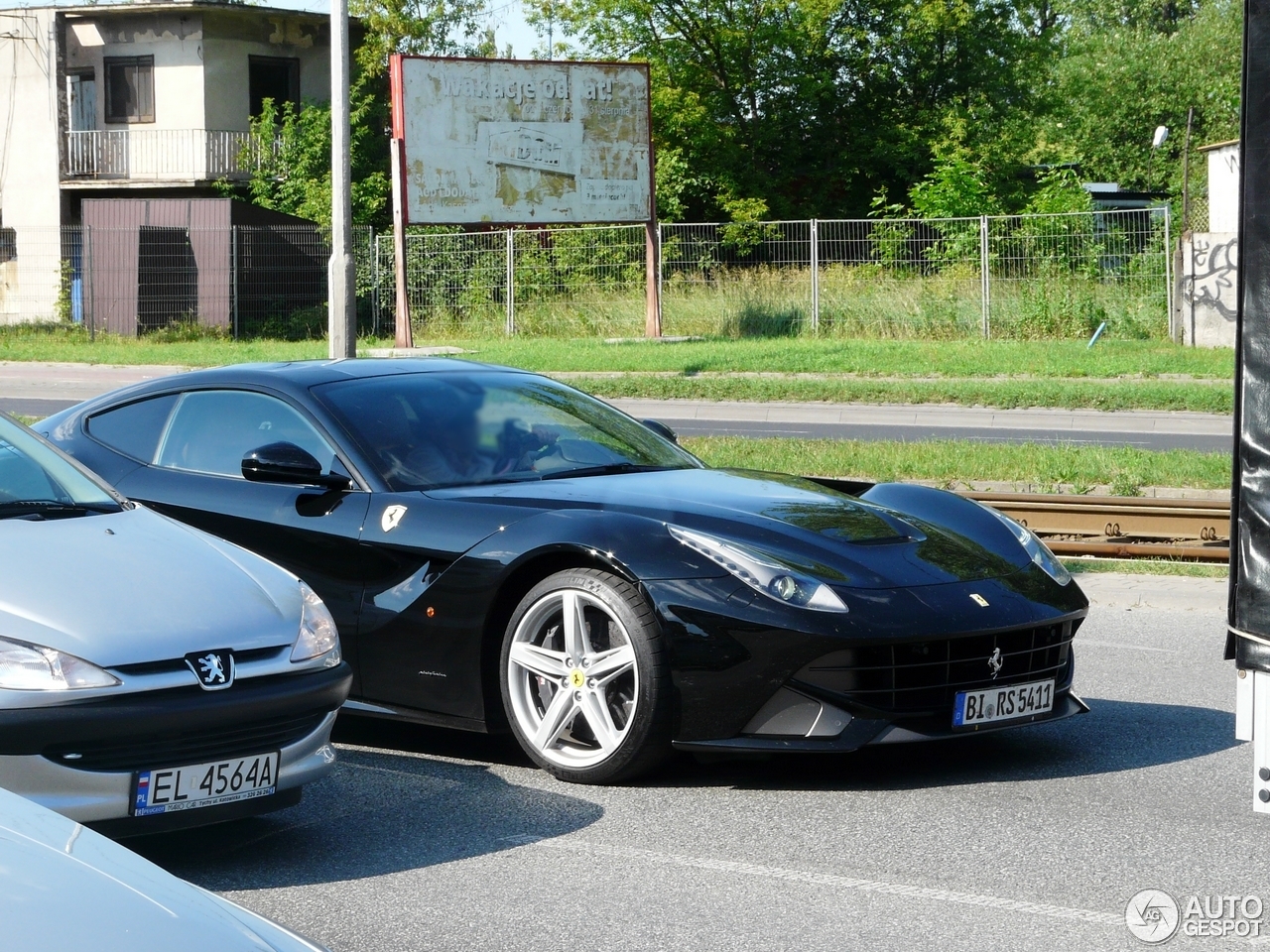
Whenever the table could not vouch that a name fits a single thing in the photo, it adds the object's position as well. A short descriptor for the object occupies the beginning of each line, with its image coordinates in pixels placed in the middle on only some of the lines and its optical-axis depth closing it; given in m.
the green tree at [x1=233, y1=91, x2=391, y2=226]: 40.06
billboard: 28.64
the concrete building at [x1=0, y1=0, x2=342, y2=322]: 40.47
